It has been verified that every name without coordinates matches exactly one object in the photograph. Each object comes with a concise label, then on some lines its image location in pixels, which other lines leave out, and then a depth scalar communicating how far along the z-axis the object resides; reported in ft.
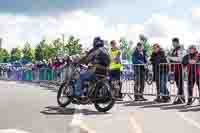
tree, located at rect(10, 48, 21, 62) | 340.76
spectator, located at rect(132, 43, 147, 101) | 52.31
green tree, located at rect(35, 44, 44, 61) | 336.25
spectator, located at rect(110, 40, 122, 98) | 51.62
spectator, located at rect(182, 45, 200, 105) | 46.81
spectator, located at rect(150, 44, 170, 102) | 50.06
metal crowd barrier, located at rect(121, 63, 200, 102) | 47.09
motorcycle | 41.19
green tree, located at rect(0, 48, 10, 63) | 356.07
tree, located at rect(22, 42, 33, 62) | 346.54
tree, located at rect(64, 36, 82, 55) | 316.60
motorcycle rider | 42.29
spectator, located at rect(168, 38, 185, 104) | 48.34
